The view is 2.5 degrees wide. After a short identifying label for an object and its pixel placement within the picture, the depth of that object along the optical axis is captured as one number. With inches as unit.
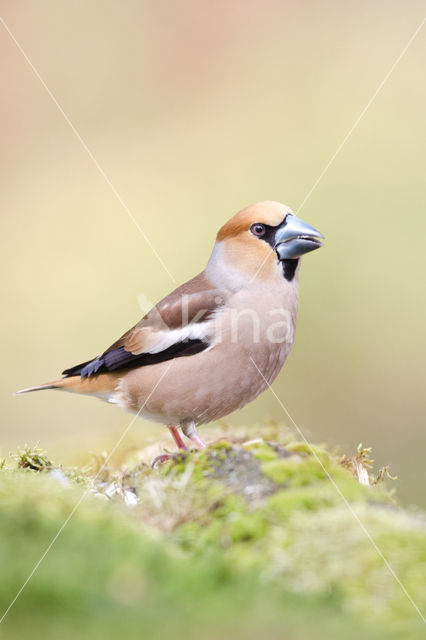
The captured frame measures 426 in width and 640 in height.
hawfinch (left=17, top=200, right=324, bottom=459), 166.8
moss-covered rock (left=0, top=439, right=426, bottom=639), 138.2
